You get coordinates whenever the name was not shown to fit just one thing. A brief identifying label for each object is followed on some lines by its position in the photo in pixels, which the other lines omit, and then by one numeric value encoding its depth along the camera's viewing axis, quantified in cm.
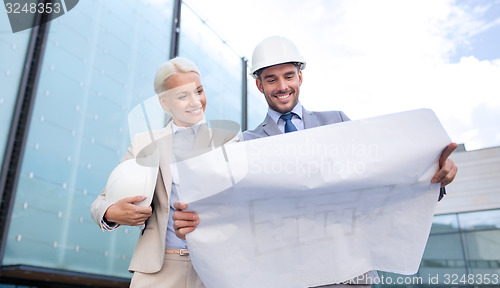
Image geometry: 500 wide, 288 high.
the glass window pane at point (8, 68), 504
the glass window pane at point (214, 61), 768
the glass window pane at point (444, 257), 669
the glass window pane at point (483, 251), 668
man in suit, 148
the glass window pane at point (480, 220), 702
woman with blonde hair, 120
